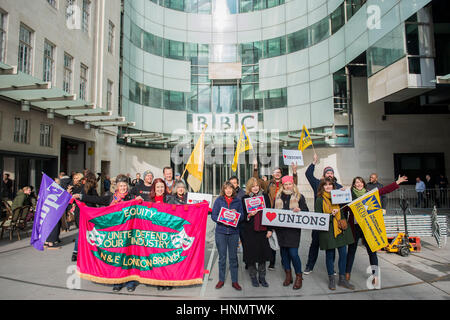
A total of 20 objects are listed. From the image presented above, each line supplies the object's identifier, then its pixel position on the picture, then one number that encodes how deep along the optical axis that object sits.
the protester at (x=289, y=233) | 5.49
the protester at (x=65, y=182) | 8.68
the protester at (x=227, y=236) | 5.48
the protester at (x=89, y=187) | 7.20
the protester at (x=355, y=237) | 5.70
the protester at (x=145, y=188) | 6.44
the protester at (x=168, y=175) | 7.33
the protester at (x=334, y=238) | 5.48
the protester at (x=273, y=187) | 6.67
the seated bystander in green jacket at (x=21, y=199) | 9.92
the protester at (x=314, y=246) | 6.28
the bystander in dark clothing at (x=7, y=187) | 11.63
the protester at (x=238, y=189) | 6.85
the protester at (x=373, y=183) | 9.90
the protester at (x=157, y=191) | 5.86
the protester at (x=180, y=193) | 6.20
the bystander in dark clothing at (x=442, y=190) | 16.48
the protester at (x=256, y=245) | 5.64
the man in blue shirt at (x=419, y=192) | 16.70
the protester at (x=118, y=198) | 5.36
